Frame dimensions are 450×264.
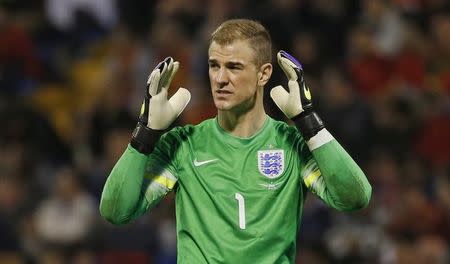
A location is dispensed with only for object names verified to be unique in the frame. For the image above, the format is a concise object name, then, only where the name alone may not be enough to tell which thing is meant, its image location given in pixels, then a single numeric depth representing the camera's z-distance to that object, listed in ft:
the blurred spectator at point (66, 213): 70.95
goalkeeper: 35.19
